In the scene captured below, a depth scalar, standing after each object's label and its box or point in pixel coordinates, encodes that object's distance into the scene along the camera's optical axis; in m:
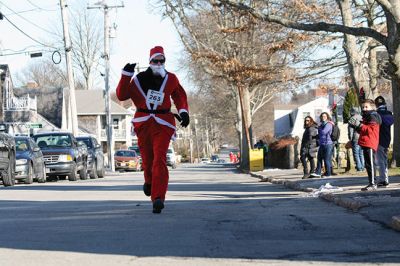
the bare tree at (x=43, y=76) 97.12
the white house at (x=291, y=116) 88.67
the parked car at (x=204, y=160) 117.68
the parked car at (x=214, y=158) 125.31
